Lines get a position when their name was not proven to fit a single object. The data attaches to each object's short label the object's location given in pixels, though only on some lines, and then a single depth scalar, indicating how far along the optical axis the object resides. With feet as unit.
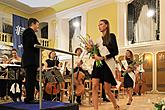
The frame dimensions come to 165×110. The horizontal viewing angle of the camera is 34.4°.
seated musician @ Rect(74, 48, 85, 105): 16.92
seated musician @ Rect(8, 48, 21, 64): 18.84
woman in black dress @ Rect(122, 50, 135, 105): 16.39
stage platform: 10.01
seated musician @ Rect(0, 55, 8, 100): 18.38
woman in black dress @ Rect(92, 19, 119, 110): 11.23
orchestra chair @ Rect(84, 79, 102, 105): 17.83
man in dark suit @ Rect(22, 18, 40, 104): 11.27
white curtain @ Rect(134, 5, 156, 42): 29.76
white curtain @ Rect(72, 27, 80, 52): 38.57
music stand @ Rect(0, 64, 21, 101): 15.31
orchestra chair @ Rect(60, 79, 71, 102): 17.58
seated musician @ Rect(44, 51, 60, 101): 16.94
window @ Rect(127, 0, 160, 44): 29.48
